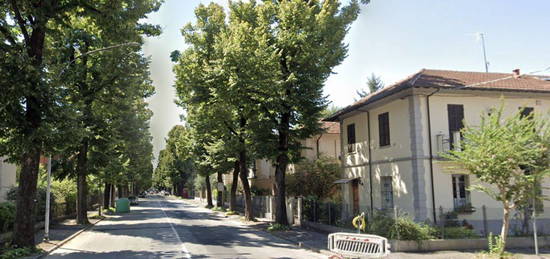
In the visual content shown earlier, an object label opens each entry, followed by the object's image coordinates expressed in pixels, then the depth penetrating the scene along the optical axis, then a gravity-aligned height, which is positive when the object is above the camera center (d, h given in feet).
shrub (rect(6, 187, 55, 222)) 79.66 -3.15
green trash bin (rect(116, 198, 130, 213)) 136.98 -7.49
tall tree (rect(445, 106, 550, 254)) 42.42 +1.89
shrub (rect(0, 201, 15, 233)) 59.16 -4.62
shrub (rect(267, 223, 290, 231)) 74.02 -8.23
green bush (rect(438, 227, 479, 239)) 53.01 -6.95
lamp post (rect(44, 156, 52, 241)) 58.84 -4.36
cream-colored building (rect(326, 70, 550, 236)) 60.85 +5.79
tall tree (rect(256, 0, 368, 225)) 69.05 +18.90
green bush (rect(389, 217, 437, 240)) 50.70 -6.31
